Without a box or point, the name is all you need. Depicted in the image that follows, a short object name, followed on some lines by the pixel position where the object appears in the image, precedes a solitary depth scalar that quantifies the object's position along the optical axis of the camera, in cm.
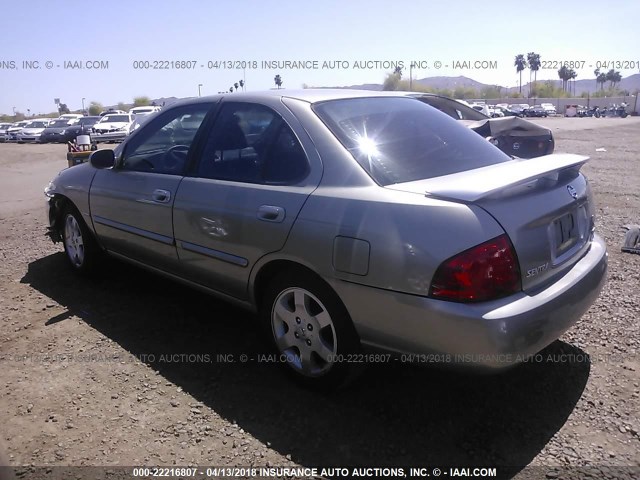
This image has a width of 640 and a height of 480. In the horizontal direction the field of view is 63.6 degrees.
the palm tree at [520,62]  12390
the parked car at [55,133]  3115
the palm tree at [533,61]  12219
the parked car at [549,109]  6276
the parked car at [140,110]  2836
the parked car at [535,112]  5896
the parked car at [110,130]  2470
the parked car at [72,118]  3298
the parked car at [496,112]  4278
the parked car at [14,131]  3597
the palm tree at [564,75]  11300
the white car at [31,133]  3347
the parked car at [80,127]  2777
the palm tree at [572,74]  11316
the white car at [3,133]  3753
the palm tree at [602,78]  12632
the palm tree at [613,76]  12638
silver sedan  226
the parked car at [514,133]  852
